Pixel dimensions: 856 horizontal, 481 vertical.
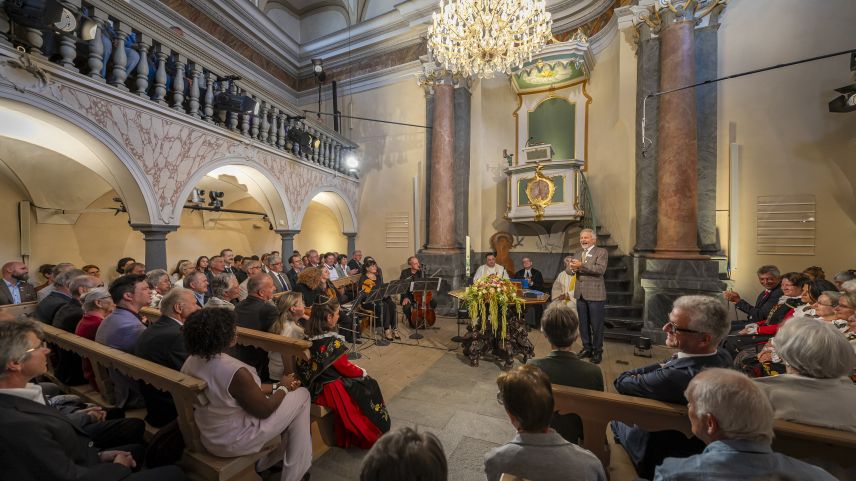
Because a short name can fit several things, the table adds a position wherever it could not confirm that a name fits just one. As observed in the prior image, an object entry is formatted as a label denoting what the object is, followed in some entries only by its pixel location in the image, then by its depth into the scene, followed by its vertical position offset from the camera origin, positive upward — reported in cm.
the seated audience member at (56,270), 345 -43
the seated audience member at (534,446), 115 -74
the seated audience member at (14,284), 418 -64
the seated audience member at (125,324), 234 -64
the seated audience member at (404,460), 79 -53
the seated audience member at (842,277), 391 -45
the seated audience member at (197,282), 360 -50
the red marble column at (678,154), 537 +132
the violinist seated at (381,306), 550 -116
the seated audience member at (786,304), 369 -72
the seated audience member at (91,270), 506 -53
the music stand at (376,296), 467 -86
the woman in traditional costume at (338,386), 249 -112
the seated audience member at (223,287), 325 -50
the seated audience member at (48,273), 466 -57
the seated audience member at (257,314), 305 -72
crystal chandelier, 475 +294
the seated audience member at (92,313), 261 -62
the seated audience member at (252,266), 539 -50
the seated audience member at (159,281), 361 -50
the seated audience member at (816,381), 138 -61
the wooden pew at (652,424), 131 -83
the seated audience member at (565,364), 189 -72
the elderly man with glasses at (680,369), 165 -64
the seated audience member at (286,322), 288 -77
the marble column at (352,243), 957 -21
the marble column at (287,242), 694 -14
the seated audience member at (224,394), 177 -83
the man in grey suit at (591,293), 439 -73
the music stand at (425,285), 537 -78
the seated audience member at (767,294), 409 -68
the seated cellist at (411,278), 603 -79
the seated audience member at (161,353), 212 -75
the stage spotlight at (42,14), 297 +198
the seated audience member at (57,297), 307 -58
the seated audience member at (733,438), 103 -65
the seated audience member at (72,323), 270 -74
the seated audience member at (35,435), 125 -78
